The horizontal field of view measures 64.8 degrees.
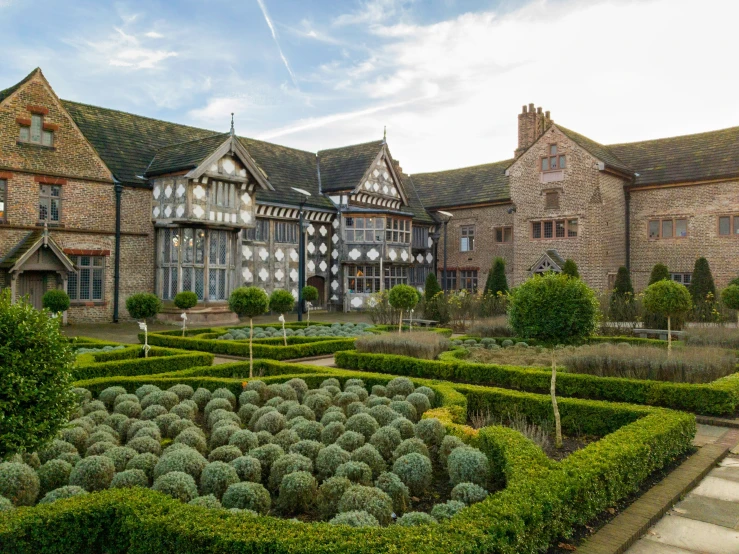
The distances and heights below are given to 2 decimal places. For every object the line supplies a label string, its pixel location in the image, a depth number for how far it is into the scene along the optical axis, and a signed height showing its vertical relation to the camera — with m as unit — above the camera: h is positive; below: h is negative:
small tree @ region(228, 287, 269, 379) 13.75 -0.31
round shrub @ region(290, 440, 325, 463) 7.05 -1.96
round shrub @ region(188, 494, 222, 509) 5.40 -2.00
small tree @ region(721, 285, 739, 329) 17.45 -0.25
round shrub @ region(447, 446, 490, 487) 6.32 -1.96
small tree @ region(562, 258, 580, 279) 27.56 +1.02
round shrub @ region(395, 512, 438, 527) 5.04 -2.02
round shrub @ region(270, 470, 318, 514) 5.90 -2.09
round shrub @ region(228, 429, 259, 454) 7.22 -1.90
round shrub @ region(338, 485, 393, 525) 5.44 -2.03
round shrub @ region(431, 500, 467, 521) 5.40 -2.07
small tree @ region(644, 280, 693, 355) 13.76 -0.23
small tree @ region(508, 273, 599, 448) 8.46 -0.34
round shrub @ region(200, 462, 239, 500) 6.04 -2.00
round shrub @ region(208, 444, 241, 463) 6.81 -1.95
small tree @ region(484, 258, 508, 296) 29.19 +0.52
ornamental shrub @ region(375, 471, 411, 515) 5.96 -2.10
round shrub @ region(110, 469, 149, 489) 6.00 -2.00
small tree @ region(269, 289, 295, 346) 19.72 -0.42
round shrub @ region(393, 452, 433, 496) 6.34 -2.02
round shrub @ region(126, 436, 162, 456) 7.01 -1.90
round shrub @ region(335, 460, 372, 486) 6.32 -2.01
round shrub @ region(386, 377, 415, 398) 10.29 -1.76
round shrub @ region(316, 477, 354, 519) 5.79 -2.08
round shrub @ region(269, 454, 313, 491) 6.41 -1.99
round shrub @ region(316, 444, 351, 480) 6.65 -1.98
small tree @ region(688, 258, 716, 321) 25.28 +0.30
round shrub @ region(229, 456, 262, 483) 6.40 -1.99
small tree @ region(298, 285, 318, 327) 25.41 -0.22
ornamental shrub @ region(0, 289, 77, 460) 5.04 -0.82
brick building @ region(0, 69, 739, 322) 22.95 +3.86
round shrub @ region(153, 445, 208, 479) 6.25 -1.90
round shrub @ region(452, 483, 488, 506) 5.84 -2.07
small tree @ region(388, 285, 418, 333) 18.34 -0.28
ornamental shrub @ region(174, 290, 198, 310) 22.64 -0.48
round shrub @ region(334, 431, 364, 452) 7.29 -1.92
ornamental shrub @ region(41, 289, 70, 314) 18.20 -0.39
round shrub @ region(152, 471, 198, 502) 5.74 -1.98
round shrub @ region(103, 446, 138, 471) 6.53 -1.90
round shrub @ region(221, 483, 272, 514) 5.69 -2.07
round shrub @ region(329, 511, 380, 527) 5.09 -2.04
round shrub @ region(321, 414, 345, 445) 7.68 -1.91
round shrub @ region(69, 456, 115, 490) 6.07 -1.96
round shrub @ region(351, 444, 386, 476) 6.76 -1.99
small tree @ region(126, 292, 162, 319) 16.36 -0.49
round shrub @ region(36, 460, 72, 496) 6.20 -2.01
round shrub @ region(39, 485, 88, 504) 5.54 -1.97
